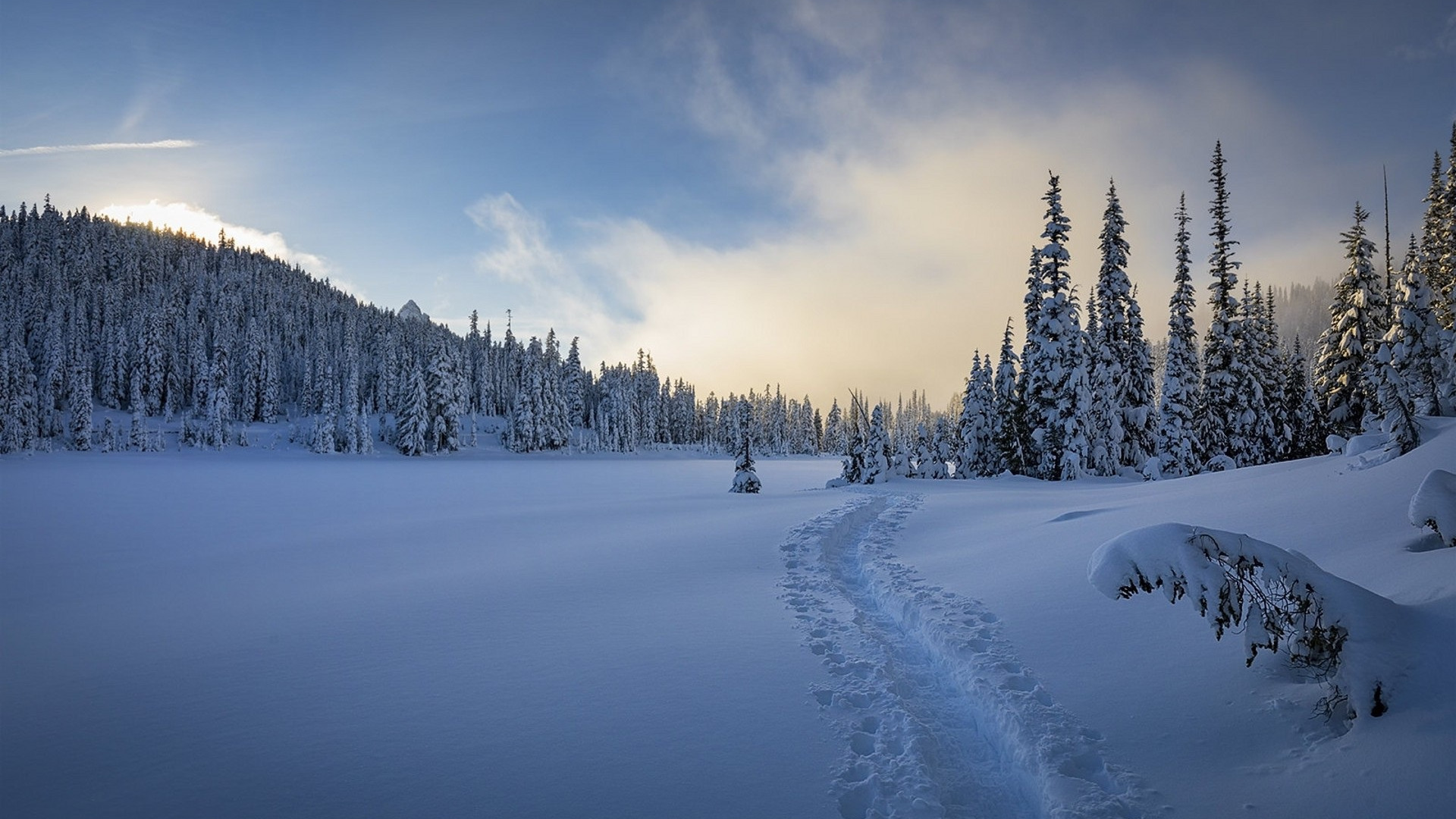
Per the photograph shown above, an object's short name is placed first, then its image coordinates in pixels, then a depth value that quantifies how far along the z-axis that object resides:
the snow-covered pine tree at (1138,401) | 32.34
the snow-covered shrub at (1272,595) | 3.84
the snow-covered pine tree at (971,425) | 43.94
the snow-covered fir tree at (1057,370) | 29.58
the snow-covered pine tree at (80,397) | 68.88
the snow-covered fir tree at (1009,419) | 35.81
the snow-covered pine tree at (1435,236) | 31.27
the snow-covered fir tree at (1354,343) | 28.39
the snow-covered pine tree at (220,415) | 77.75
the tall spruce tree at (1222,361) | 30.47
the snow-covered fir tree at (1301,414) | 39.44
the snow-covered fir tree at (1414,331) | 20.98
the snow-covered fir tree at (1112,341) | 31.53
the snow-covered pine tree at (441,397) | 78.50
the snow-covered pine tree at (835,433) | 140.12
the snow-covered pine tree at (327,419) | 78.62
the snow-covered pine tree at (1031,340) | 32.22
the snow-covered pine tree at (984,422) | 43.59
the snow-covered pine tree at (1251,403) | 32.31
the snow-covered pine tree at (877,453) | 34.12
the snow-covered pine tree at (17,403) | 56.94
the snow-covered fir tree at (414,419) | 76.31
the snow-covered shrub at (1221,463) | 25.42
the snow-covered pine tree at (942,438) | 59.69
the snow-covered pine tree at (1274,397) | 35.91
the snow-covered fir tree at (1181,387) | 30.97
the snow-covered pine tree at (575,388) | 107.31
